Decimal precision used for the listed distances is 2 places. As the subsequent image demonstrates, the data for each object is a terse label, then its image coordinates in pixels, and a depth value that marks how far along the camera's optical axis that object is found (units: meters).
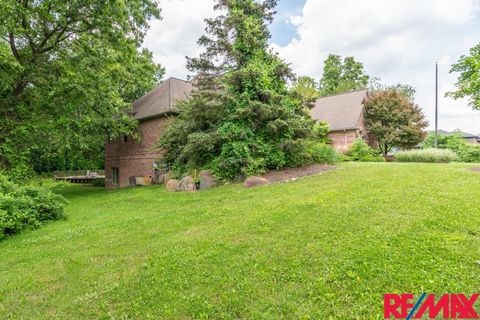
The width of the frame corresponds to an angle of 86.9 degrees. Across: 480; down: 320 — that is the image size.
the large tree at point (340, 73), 39.44
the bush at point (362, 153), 17.45
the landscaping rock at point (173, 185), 11.28
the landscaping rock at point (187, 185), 10.60
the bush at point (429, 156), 13.92
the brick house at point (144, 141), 17.23
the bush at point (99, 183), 24.96
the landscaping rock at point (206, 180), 10.39
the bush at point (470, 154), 17.50
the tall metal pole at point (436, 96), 23.75
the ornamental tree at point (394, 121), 20.81
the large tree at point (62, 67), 11.23
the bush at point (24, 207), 6.46
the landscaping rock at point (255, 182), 8.88
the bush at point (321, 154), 11.36
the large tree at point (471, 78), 8.88
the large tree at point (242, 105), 10.13
